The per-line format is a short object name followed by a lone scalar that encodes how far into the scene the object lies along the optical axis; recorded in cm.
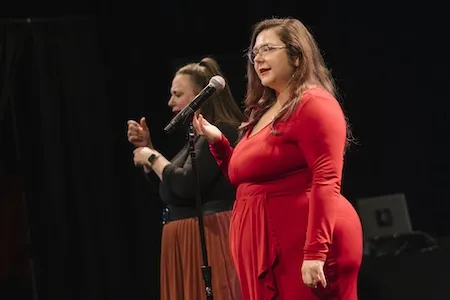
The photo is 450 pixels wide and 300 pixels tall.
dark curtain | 724
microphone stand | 493
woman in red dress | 399
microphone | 470
